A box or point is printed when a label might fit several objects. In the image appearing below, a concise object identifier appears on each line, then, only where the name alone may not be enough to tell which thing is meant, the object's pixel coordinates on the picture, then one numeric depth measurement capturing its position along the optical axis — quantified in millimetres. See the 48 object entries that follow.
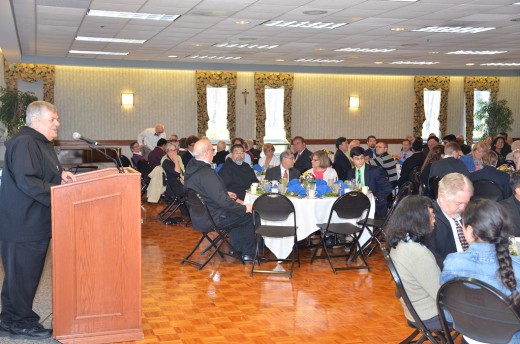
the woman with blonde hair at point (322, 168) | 8664
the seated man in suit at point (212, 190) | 7285
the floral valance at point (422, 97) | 21219
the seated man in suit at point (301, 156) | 11008
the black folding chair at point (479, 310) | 3020
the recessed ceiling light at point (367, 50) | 14438
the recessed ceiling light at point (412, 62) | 17659
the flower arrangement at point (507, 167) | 10308
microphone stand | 4824
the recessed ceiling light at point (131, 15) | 9549
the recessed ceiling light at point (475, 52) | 14602
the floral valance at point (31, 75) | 17344
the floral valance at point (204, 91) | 19188
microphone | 4329
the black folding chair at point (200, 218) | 7242
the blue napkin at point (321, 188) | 7750
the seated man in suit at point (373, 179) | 8383
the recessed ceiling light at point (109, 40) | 12773
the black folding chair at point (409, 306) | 3705
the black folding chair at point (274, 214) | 7082
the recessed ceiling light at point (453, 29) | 10778
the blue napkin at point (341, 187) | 7906
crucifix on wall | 19689
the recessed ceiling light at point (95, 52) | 15416
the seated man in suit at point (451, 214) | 4555
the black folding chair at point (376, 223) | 7617
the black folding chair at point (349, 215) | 7277
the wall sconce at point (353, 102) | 20719
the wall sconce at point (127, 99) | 18500
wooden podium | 4551
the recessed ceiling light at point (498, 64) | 17797
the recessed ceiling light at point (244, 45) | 13586
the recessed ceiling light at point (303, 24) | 10430
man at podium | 4629
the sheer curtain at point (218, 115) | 19547
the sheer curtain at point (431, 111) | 21484
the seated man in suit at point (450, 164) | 8172
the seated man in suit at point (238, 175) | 8789
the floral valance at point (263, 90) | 19750
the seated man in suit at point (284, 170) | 8945
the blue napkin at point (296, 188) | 7750
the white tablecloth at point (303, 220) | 7602
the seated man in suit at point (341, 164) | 10531
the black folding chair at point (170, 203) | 10562
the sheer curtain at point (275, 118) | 20047
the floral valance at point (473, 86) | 21594
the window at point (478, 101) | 21703
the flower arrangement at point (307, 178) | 7911
